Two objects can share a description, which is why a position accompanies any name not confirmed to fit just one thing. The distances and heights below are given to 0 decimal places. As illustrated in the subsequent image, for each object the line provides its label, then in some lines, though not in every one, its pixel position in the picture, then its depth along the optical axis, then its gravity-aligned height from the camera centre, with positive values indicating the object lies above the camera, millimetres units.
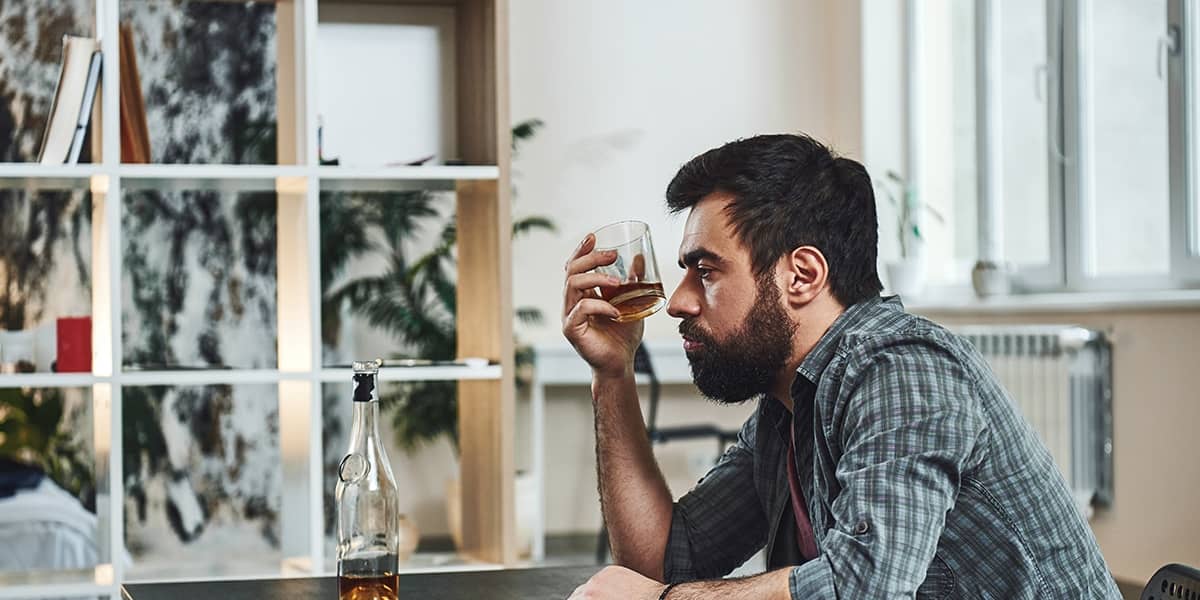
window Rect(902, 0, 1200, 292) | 4184 +521
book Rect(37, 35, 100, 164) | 2943 +443
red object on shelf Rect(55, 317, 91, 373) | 3029 -70
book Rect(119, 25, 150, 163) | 3018 +417
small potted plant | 5066 +233
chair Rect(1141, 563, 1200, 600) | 1267 -253
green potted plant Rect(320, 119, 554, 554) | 4867 +47
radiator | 4254 -282
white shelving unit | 2922 +41
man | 1268 -125
